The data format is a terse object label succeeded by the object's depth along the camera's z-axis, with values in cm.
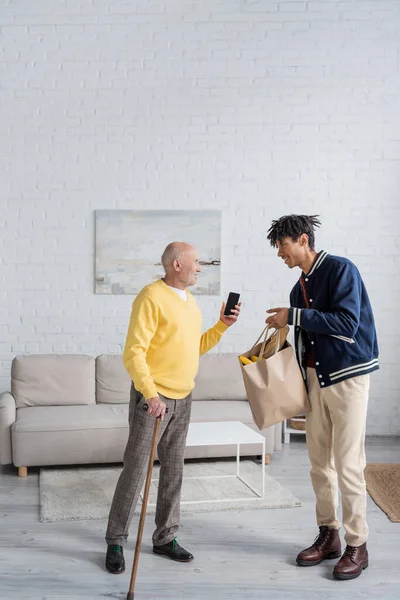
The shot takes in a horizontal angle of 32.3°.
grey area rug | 374
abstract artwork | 556
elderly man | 278
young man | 279
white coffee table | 387
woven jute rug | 378
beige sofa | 445
